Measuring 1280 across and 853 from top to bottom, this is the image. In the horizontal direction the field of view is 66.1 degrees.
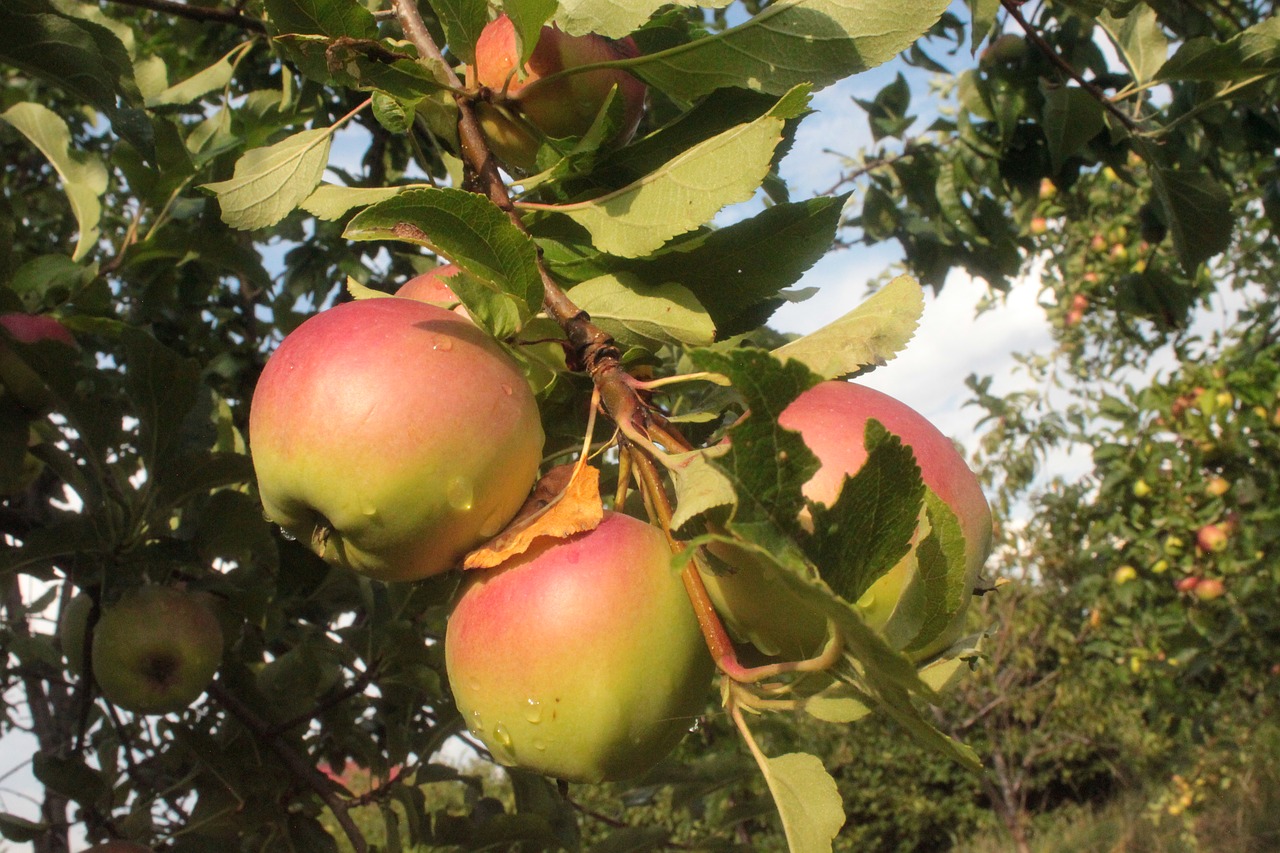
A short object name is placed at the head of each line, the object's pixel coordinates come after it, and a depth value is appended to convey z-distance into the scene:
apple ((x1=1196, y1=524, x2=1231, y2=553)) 3.47
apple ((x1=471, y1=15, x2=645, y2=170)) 0.78
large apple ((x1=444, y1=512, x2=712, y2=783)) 0.59
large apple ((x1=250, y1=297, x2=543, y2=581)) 0.61
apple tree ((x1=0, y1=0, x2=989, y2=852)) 0.49
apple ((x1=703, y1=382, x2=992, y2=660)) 0.56
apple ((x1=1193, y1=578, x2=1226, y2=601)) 3.46
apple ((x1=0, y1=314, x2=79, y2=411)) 1.22
